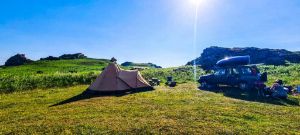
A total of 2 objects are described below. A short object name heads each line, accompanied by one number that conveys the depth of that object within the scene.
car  12.74
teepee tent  13.54
